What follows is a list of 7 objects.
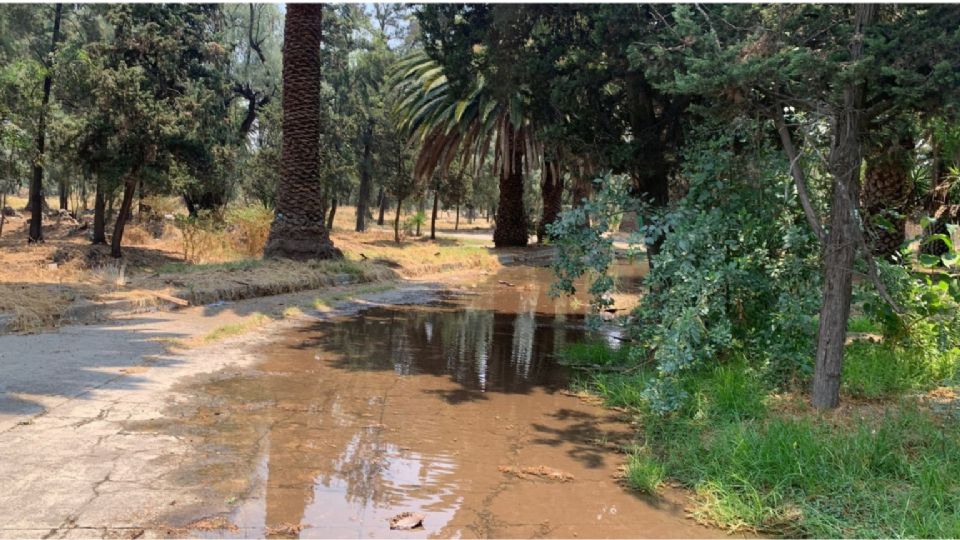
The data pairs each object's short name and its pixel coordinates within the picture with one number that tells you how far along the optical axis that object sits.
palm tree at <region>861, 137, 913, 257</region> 13.30
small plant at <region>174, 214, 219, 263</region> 17.38
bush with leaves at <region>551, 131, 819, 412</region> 6.14
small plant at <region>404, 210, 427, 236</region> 31.68
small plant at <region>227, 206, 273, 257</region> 17.31
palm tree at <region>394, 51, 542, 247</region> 23.11
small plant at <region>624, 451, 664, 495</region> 4.56
